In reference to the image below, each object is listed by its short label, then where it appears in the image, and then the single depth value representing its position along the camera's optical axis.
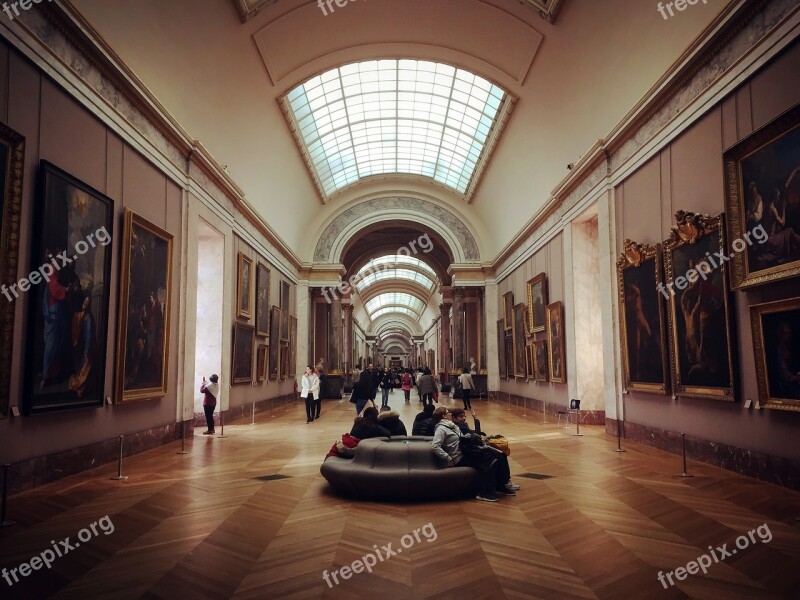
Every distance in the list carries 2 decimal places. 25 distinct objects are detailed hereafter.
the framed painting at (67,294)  7.47
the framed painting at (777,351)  7.03
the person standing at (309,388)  16.77
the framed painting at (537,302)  18.97
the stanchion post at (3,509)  5.66
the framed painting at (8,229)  6.79
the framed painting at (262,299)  19.75
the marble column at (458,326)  29.30
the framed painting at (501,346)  26.08
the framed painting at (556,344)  16.98
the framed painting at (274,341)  21.67
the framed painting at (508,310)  24.08
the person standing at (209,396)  13.87
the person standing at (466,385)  21.44
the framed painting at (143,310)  10.06
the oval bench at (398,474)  6.74
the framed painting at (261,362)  19.77
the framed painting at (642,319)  10.80
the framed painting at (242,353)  16.98
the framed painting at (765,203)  7.01
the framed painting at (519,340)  21.84
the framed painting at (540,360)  18.81
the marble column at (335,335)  29.00
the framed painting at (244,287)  17.38
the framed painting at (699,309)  8.69
